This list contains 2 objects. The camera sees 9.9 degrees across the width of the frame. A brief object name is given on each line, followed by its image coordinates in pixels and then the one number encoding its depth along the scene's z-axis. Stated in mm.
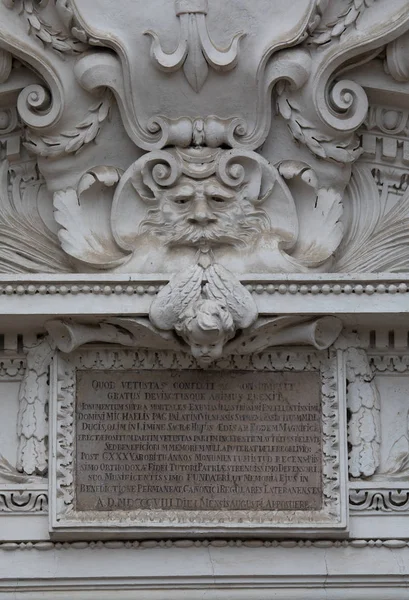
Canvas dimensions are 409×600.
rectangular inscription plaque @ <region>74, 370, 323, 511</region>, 10688
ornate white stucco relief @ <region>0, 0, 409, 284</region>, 10703
